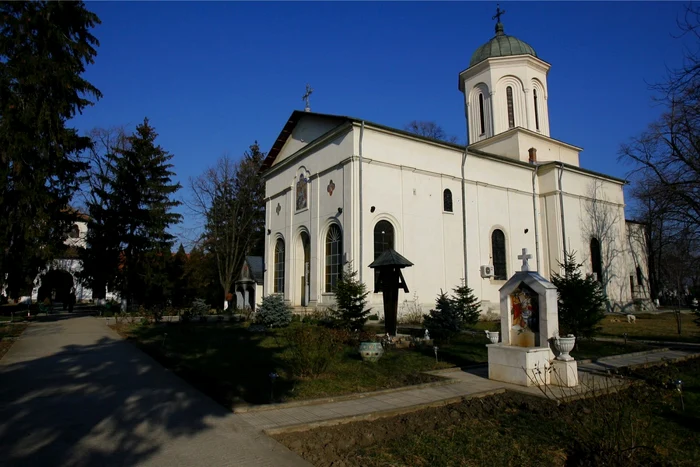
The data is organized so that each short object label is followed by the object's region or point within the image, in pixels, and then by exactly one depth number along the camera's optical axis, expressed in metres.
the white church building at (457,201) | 21.16
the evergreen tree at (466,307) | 17.41
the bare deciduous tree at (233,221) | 37.59
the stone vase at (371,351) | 10.23
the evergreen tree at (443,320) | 14.91
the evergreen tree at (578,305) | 11.50
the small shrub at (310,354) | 8.34
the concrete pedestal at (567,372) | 7.55
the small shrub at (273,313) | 17.73
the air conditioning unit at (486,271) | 24.17
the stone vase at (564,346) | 7.51
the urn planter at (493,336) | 9.00
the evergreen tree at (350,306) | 15.41
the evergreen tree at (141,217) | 28.20
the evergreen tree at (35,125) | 17.06
